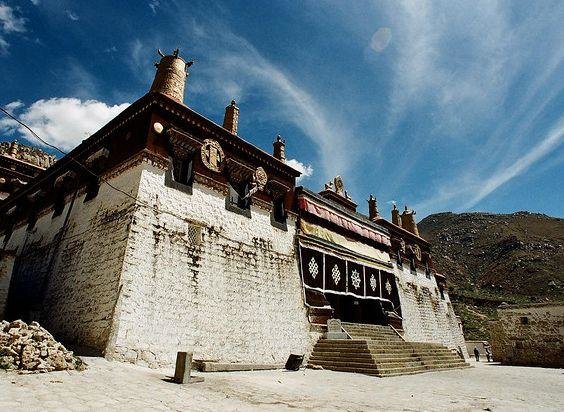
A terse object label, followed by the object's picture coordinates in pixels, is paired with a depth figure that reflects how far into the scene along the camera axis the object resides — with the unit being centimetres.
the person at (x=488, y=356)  2794
